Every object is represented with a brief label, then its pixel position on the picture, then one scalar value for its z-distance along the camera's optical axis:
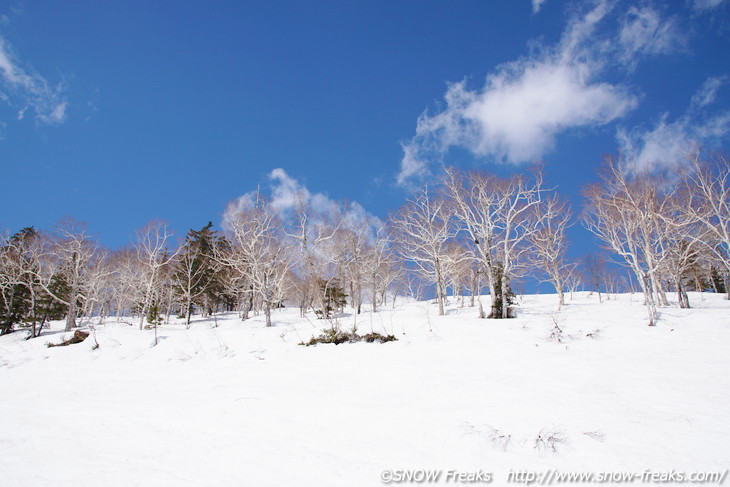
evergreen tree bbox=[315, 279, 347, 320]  23.25
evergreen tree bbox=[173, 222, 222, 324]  32.62
